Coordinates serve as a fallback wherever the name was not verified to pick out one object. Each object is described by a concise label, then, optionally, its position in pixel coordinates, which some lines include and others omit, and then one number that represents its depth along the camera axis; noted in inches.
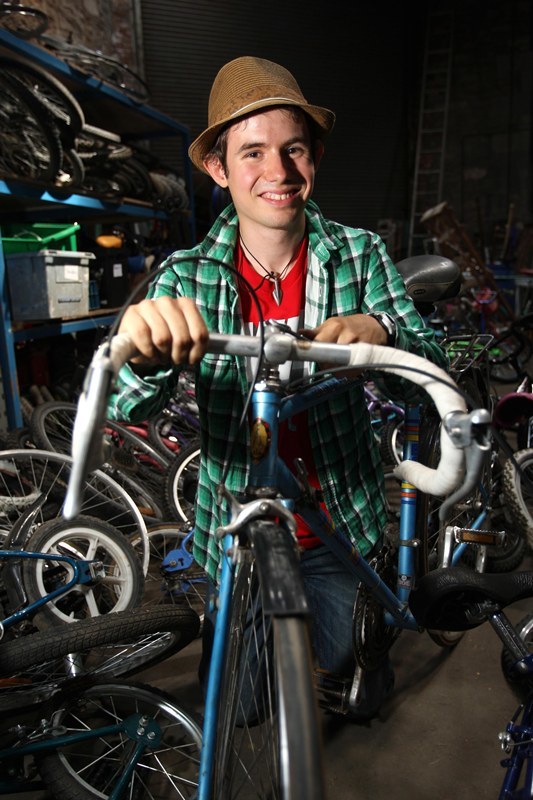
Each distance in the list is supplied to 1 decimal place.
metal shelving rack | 111.2
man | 47.6
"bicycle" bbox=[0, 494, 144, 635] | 76.7
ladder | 358.9
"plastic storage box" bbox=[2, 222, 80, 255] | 115.3
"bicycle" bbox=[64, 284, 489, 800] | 25.9
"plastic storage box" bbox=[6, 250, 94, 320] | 113.7
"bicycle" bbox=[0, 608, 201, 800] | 53.6
